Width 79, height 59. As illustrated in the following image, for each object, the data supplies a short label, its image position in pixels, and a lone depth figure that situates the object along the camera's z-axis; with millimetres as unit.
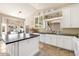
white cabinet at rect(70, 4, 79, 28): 1700
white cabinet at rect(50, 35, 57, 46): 1804
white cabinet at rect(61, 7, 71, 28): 1738
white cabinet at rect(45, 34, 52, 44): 1831
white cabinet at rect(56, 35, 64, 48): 1754
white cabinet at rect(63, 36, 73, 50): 1697
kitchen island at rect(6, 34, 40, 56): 1628
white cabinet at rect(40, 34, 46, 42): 1821
